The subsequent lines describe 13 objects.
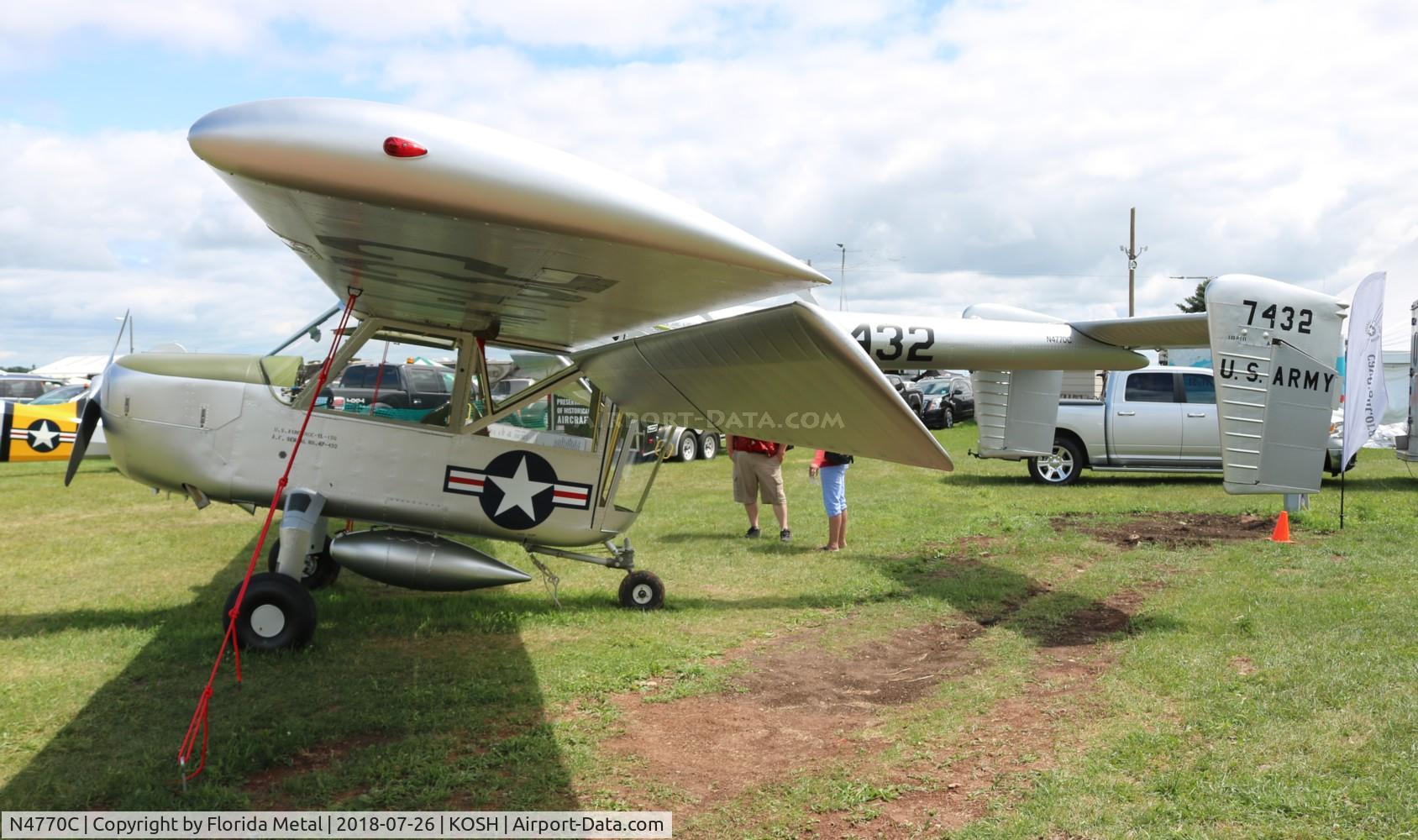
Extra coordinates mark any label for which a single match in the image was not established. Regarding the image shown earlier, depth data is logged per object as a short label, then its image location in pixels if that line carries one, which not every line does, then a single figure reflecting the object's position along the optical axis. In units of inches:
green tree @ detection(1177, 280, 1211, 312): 1911.9
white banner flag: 331.3
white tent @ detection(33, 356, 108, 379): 1512.1
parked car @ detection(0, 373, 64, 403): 848.3
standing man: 387.2
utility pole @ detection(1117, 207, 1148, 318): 1481.3
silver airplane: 93.5
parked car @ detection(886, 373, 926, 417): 993.6
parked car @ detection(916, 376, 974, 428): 1043.9
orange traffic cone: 354.3
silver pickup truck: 552.7
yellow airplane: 528.1
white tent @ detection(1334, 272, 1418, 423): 837.8
